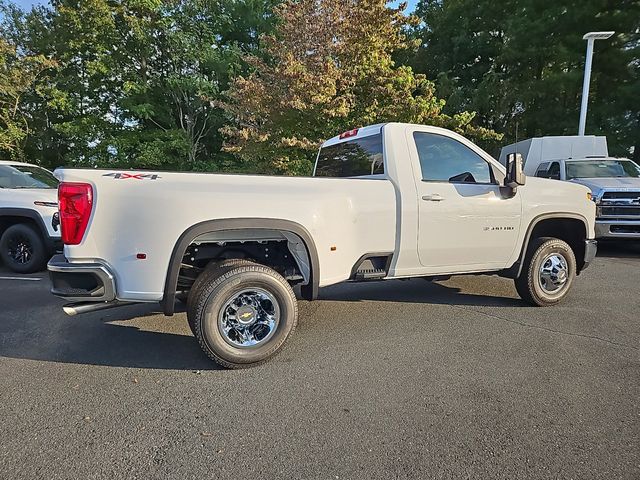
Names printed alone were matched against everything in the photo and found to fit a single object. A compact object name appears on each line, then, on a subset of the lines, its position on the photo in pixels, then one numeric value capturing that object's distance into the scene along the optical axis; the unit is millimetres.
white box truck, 8062
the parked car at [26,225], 6316
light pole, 13898
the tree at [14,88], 15045
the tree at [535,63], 17172
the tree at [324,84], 10703
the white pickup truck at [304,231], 2967
